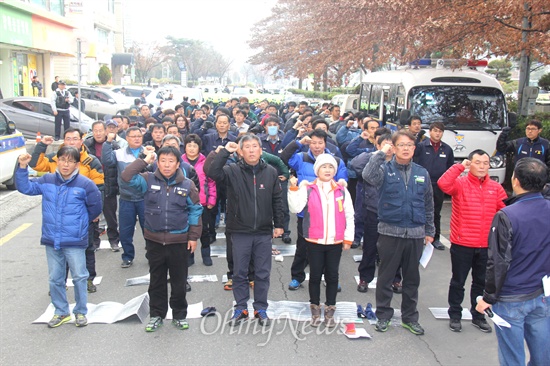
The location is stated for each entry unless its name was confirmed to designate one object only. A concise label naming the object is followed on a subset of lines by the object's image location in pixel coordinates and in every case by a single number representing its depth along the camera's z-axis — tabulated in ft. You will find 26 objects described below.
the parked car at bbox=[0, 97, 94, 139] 55.63
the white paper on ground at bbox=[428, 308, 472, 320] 19.17
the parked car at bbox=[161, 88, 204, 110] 91.70
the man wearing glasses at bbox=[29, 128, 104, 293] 19.62
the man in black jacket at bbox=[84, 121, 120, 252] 24.95
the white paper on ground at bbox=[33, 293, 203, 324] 18.35
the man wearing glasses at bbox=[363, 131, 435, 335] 17.53
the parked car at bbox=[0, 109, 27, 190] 36.04
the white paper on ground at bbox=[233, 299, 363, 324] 18.78
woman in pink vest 17.84
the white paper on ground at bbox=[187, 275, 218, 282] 22.48
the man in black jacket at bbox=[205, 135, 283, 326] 17.98
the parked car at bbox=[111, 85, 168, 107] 92.52
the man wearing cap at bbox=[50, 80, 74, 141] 54.80
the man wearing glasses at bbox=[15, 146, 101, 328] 17.28
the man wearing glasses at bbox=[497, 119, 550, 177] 29.53
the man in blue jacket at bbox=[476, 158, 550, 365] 12.49
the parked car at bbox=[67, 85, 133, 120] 77.66
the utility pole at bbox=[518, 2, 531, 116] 44.42
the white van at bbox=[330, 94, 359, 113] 62.06
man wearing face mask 28.25
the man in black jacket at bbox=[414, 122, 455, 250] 27.48
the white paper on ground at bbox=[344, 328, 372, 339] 17.31
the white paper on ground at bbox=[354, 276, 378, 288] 22.17
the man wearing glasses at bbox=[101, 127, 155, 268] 23.81
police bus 36.47
